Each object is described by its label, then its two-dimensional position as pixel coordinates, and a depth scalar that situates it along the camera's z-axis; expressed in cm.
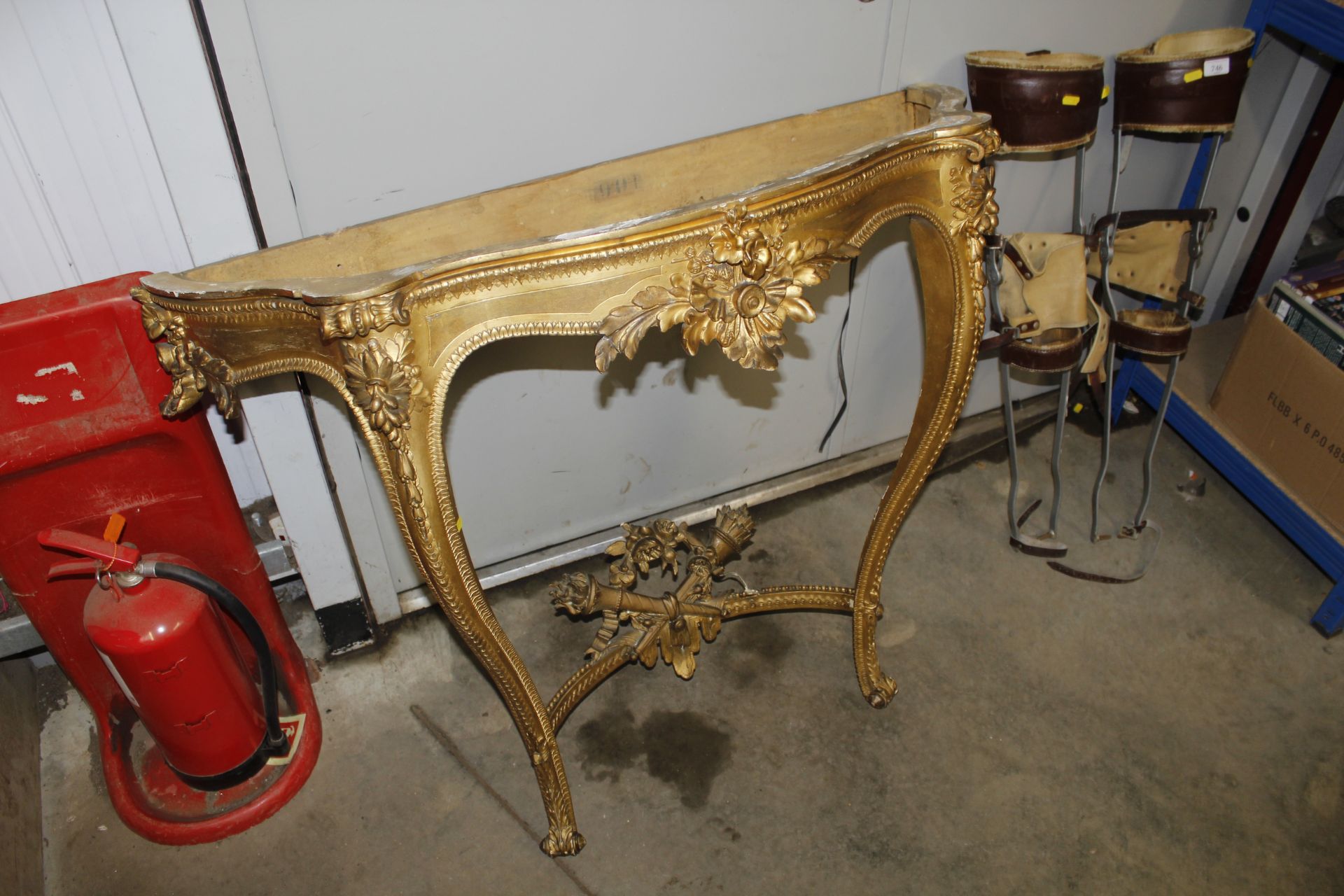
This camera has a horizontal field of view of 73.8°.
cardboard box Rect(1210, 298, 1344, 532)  199
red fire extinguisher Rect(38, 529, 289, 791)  147
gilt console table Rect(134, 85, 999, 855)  116
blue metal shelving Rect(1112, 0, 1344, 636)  186
